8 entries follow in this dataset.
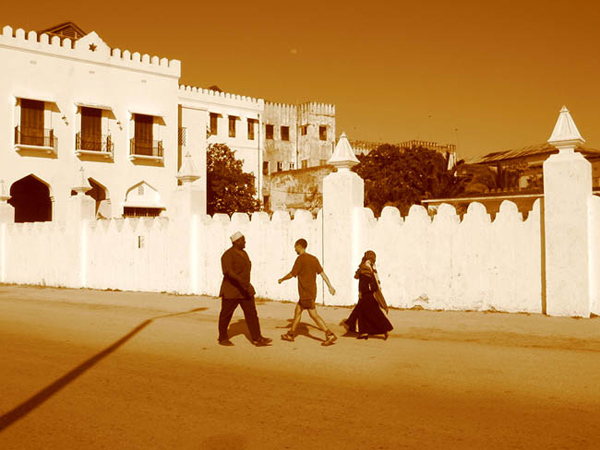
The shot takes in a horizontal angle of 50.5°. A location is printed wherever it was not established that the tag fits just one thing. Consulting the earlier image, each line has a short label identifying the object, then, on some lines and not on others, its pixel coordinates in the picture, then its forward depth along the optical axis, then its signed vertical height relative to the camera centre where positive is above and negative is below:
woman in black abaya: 9.29 -0.89
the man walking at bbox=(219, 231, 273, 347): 9.10 -0.74
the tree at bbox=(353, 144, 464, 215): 37.56 +3.98
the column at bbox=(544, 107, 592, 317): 10.67 +0.17
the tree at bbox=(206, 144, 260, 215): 38.12 +3.27
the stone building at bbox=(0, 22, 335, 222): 28.42 +5.64
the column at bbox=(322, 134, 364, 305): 12.81 +0.29
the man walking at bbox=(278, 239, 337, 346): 9.12 -0.63
